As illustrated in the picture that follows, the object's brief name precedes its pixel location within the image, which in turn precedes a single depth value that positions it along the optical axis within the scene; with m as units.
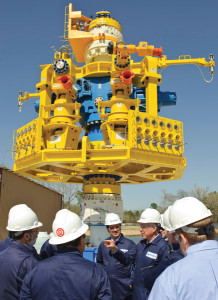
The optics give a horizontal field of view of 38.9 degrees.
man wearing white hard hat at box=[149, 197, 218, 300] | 2.11
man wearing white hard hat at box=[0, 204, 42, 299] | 3.65
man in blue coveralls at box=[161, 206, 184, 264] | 5.00
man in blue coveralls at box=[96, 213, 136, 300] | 5.94
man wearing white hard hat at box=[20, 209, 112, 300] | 2.86
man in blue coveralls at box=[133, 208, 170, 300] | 5.41
